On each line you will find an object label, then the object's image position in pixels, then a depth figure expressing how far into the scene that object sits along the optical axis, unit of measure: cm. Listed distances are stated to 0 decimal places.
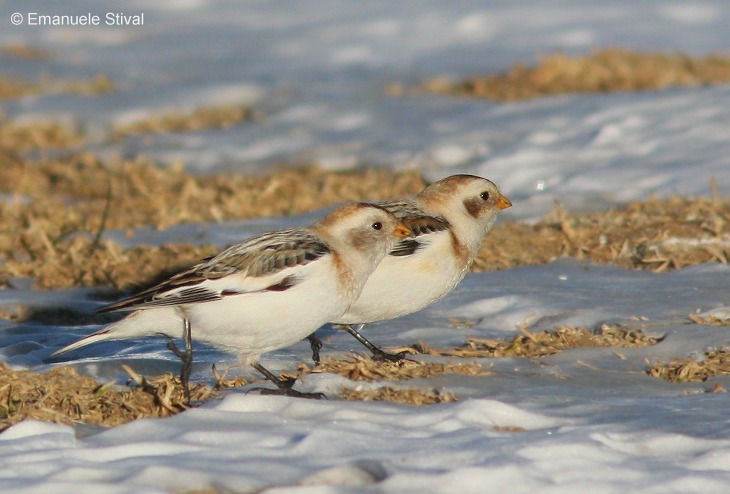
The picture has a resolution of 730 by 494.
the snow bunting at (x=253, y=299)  920
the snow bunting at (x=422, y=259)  1067
